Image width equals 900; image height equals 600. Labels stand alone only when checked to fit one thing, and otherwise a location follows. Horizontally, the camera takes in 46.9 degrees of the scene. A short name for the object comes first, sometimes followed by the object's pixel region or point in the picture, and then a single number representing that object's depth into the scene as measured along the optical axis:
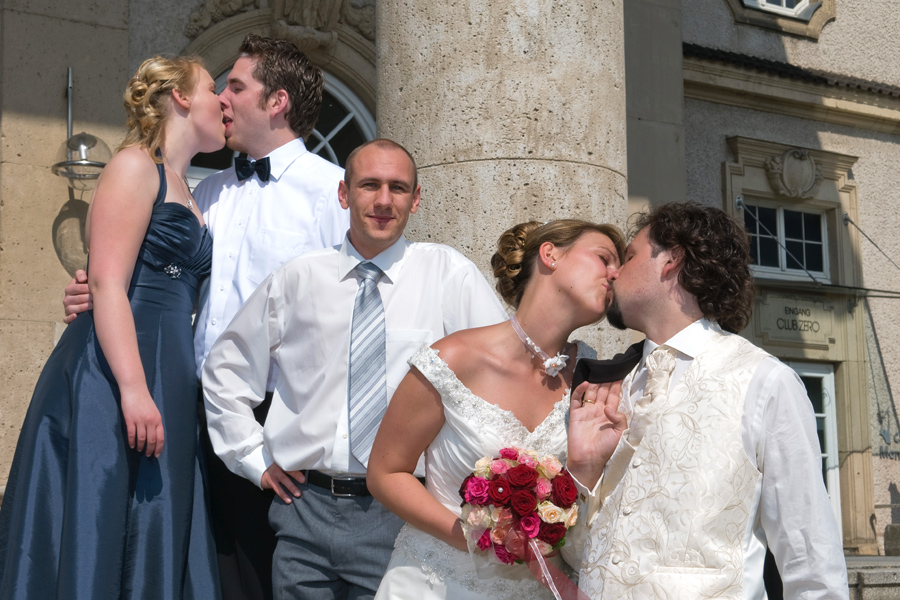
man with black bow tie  3.35
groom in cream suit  2.17
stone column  3.68
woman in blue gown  2.88
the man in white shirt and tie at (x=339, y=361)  2.79
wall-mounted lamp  6.94
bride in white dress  2.57
